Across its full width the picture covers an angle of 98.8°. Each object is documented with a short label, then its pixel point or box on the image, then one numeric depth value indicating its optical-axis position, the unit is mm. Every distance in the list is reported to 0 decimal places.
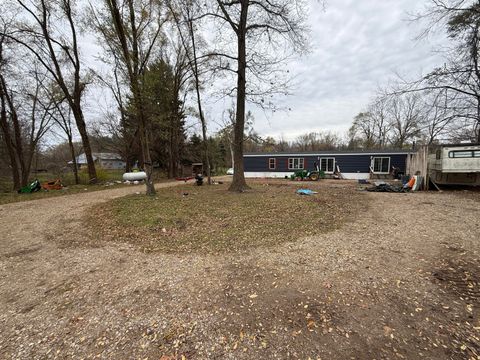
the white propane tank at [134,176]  17766
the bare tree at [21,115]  12758
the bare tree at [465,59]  10406
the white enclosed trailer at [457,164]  10312
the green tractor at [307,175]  18062
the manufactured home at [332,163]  17797
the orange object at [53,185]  13259
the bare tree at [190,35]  10959
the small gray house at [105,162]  44456
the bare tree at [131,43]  8242
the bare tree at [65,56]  12609
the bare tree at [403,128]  27986
